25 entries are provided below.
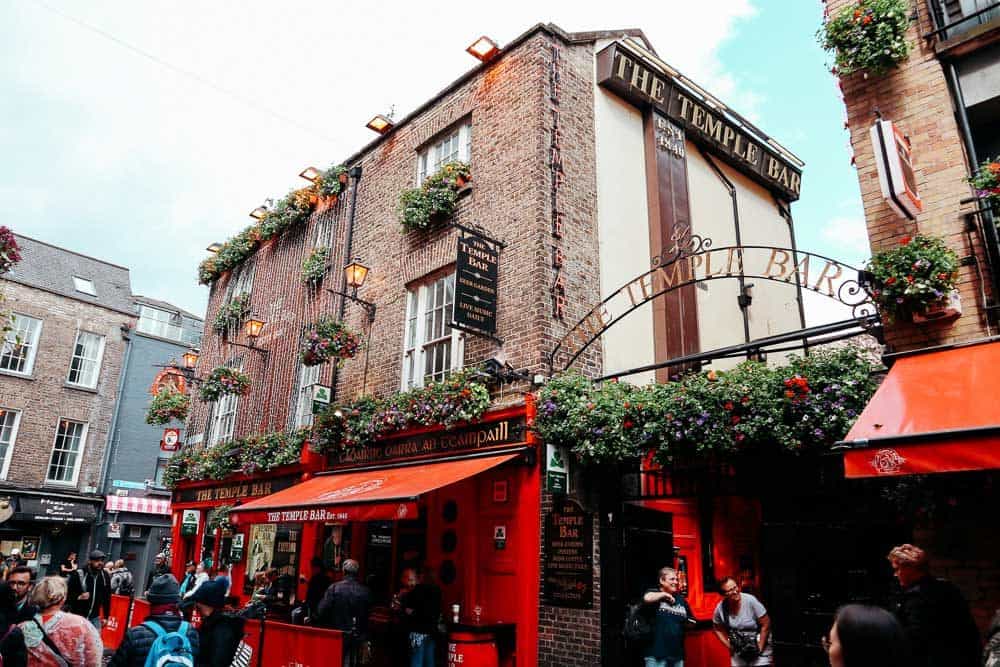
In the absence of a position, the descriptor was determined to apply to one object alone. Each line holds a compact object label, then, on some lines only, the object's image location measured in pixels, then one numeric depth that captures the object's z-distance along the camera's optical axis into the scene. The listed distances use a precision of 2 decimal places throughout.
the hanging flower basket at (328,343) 11.62
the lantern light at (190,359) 17.95
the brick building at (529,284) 9.17
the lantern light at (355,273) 12.28
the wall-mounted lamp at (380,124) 14.05
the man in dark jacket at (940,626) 3.80
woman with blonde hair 4.54
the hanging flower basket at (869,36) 7.07
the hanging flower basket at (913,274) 6.00
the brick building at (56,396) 23.14
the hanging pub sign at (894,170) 6.25
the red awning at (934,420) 4.66
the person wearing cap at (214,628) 4.98
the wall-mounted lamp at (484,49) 11.70
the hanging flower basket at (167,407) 16.67
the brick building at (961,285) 5.04
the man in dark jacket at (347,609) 7.93
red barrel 8.18
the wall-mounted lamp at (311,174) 15.86
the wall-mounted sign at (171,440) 17.56
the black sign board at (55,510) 22.55
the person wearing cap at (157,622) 4.18
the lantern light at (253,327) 15.56
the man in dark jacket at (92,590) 11.01
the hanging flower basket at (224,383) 14.87
